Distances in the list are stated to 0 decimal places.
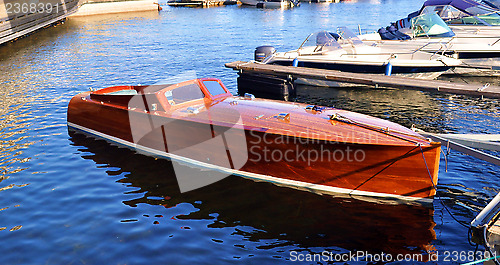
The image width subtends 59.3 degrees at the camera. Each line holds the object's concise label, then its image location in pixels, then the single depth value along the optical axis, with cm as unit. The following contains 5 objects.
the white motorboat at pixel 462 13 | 2395
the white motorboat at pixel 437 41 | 1956
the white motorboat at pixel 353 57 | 1798
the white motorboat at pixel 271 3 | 5934
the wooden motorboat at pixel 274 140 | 908
